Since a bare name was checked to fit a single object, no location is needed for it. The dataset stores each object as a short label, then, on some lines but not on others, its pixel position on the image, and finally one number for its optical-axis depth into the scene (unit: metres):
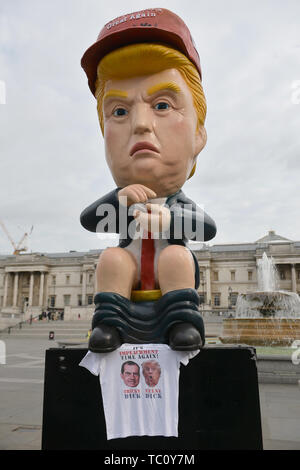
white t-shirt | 2.53
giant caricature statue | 2.74
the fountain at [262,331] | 10.68
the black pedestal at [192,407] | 2.51
